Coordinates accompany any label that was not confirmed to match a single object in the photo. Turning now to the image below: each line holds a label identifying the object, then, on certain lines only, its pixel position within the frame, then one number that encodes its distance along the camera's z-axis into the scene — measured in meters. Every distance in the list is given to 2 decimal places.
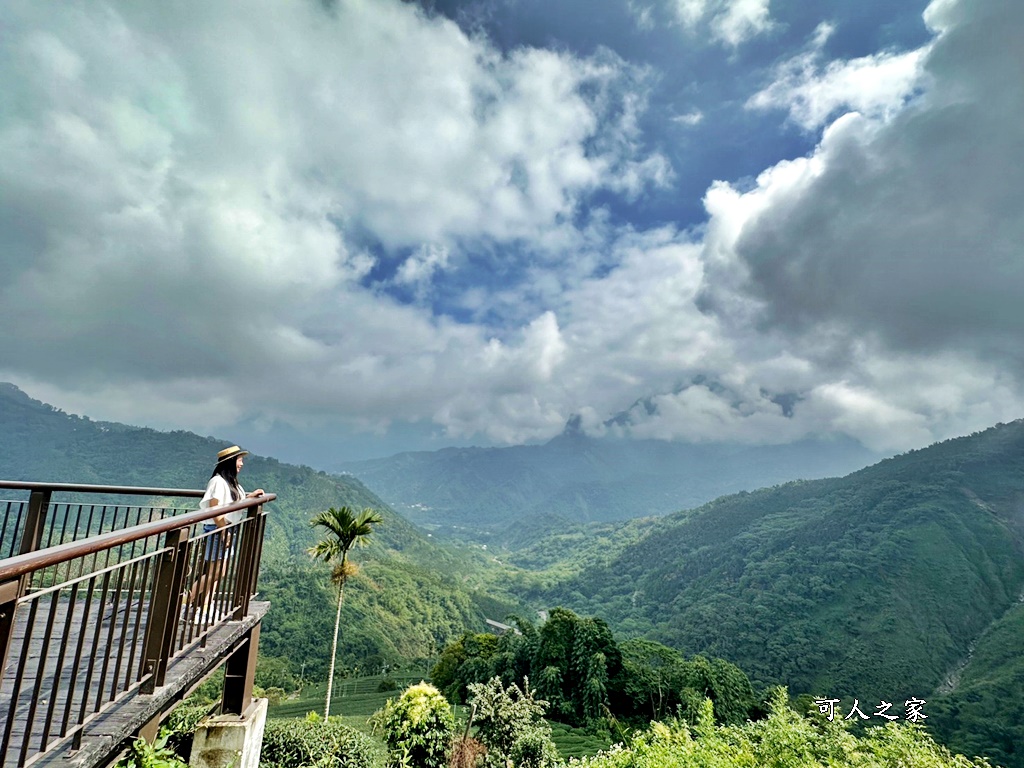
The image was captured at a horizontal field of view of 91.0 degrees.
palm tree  18.75
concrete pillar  4.18
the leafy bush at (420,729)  17.48
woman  3.68
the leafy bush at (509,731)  16.50
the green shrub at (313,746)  12.03
